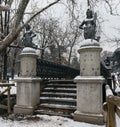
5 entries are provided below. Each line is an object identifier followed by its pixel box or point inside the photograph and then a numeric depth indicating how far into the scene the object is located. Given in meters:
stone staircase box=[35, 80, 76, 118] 8.28
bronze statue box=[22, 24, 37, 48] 9.51
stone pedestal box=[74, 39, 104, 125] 7.30
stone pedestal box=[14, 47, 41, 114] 8.77
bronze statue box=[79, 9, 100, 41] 8.04
